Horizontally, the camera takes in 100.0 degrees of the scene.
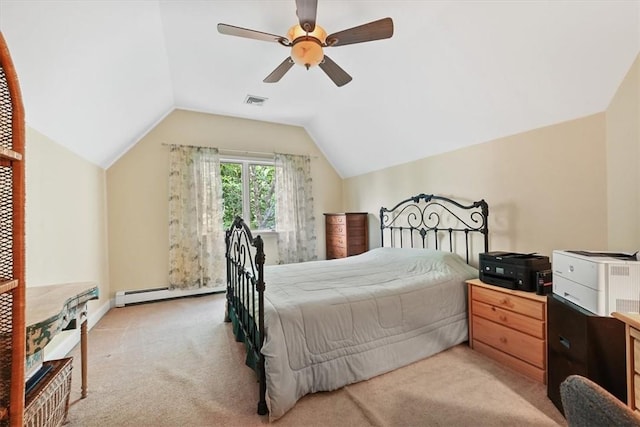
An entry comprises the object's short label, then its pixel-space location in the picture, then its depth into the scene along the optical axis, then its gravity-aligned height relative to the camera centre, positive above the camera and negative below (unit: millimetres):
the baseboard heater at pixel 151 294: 3725 -1161
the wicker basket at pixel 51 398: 1178 -877
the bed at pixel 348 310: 1682 -738
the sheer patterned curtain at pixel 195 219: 3971 -60
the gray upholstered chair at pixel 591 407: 471 -375
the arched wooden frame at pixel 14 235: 819 -54
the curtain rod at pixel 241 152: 4320 +1028
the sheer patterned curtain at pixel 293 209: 4684 +66
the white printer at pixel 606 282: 1355 -396
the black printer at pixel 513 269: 2070 -489
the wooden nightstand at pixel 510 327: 1911 -935
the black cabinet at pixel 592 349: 1417 -781
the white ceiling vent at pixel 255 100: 3694 +1605
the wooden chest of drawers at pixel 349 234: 4449 -378
